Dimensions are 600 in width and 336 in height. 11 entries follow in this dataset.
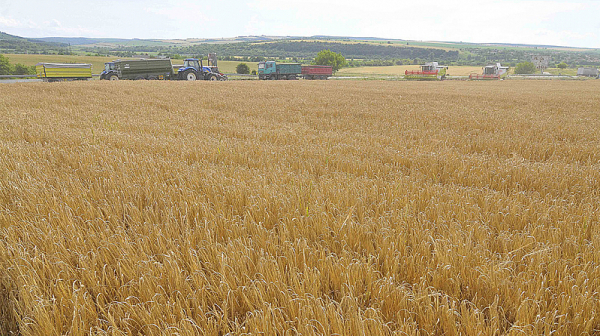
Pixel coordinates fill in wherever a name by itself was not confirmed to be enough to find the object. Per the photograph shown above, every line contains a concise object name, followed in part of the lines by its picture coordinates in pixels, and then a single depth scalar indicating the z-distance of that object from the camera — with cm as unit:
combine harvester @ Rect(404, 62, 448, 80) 6500
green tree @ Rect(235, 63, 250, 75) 8431
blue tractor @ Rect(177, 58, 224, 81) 3823
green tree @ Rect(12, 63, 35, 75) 7677
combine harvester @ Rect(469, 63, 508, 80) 7419
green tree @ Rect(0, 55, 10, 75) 7431
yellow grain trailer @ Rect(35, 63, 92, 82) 3794
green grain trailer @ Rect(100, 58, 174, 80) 3600
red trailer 5759
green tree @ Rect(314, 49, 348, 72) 11369
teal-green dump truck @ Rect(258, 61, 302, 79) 5156
